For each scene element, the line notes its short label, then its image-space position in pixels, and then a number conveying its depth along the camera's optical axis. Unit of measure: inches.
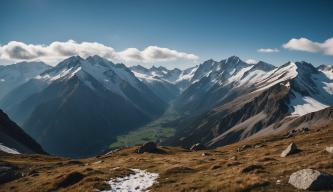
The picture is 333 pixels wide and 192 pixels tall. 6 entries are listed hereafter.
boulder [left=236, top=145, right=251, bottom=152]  3595.5
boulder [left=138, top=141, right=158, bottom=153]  4296.3
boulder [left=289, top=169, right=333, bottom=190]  1187.3
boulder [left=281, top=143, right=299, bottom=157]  2081.7
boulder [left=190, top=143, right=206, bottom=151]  5370.1
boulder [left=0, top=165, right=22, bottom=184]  2421.0
